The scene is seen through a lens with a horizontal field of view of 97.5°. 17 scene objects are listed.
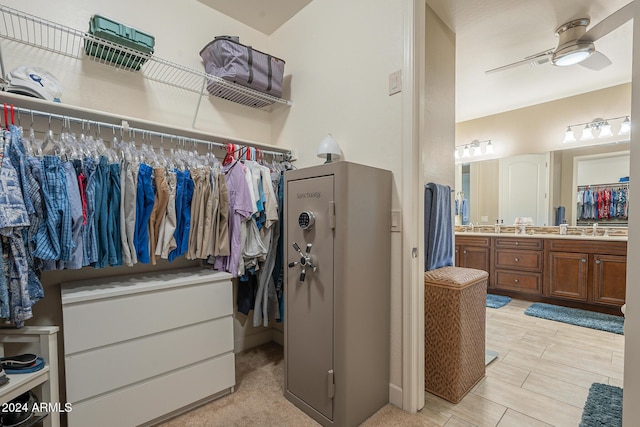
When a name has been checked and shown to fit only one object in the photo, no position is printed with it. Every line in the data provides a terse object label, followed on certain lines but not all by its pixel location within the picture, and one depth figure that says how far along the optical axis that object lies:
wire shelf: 1.51
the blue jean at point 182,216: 1.65
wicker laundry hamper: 1.64
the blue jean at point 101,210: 1.39
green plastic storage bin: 1.50
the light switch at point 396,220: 1.61
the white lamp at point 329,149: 1.82
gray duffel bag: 1.92
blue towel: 1.99
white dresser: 1.27
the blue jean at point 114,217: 1.42
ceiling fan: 2.19
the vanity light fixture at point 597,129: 3.21
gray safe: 1.39
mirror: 3.34
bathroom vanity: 2.88
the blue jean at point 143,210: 1.51
